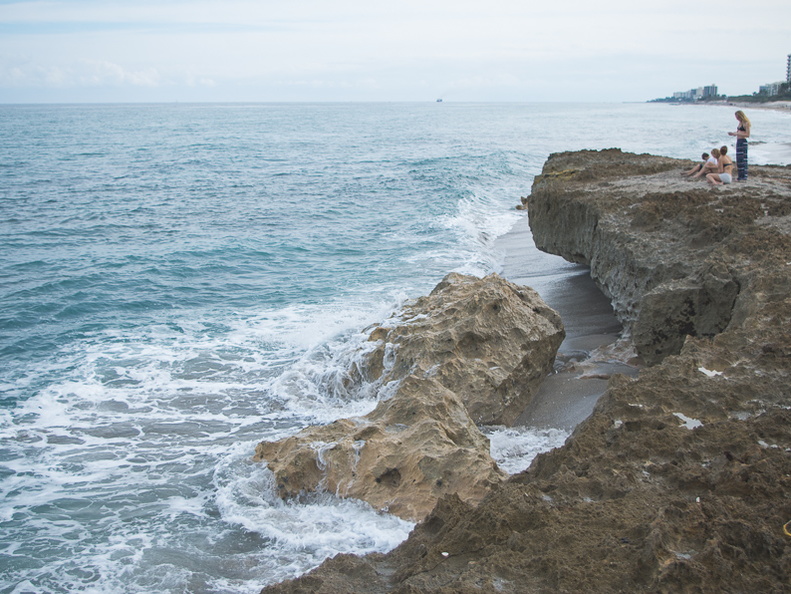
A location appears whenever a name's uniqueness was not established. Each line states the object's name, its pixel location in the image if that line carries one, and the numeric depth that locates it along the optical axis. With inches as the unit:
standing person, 420.6
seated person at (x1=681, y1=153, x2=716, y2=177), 448.8
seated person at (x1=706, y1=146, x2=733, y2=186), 414.0
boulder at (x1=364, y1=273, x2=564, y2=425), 281.9
